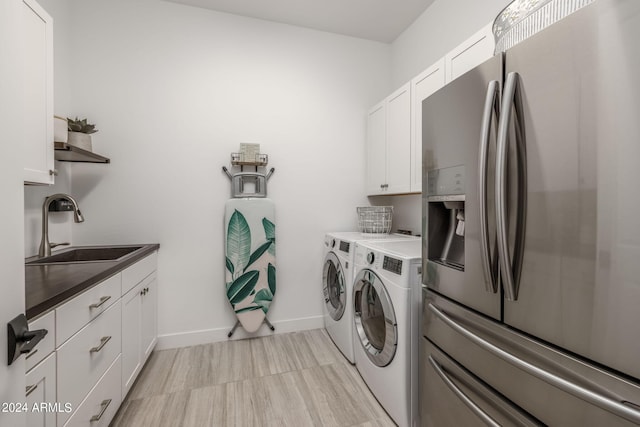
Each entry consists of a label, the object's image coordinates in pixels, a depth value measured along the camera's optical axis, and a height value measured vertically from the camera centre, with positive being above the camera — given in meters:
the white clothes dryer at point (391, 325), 1.39 -0.64
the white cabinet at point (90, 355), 0.92 -0.63
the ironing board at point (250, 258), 2.43 -0.42
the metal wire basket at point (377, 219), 2.53 -0.07
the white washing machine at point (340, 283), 2.07 -0.61
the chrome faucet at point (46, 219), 1.70 -0.05
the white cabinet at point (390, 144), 2.20 +0.61
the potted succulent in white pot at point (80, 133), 1.85 +0.53
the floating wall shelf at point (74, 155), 1.65 +0.38
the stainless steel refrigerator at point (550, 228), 0.60 -0.04
